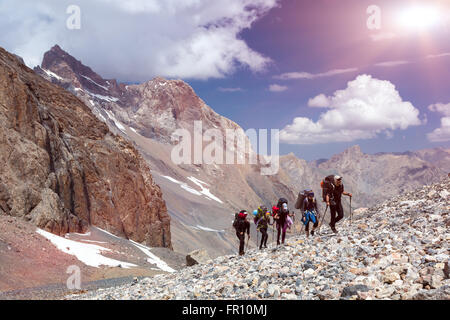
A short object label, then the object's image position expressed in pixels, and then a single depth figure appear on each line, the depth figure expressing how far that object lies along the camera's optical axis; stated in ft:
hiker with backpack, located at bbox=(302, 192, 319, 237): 57.62
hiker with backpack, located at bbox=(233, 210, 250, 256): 62.75
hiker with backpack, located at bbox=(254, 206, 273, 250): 64.03
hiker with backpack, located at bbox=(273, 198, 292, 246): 59.06
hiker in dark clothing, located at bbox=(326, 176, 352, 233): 53.42
